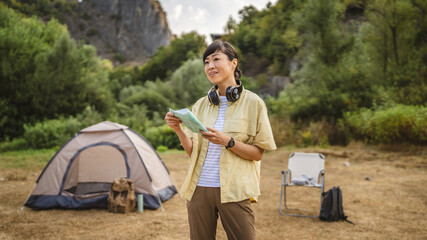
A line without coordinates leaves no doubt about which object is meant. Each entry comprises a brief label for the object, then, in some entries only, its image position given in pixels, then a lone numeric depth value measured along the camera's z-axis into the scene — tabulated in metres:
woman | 1.65
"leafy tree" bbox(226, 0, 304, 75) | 34.06
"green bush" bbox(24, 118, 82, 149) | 13.95
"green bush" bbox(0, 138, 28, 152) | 13.77
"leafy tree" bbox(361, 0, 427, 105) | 13.57
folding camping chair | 5.65
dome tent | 5.65
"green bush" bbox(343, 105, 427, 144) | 10.49
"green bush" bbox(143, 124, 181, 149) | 16.34
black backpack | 4.94
